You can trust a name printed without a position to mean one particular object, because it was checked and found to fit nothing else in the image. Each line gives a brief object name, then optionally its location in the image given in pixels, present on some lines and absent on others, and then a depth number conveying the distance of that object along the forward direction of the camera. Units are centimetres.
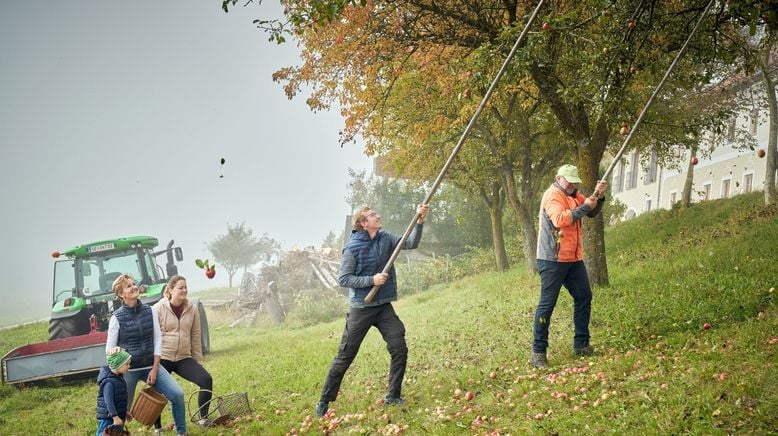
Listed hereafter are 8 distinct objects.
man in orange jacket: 678
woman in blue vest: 652
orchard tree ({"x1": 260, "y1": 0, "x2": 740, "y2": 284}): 849
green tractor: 1369
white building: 2353
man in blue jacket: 661
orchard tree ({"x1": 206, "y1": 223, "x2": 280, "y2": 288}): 5400
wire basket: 740
